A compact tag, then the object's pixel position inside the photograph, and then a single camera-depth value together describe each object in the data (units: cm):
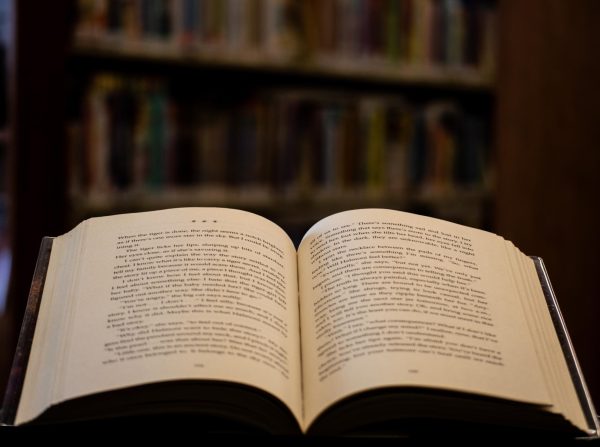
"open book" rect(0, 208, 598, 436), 46
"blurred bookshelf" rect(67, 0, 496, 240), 141
